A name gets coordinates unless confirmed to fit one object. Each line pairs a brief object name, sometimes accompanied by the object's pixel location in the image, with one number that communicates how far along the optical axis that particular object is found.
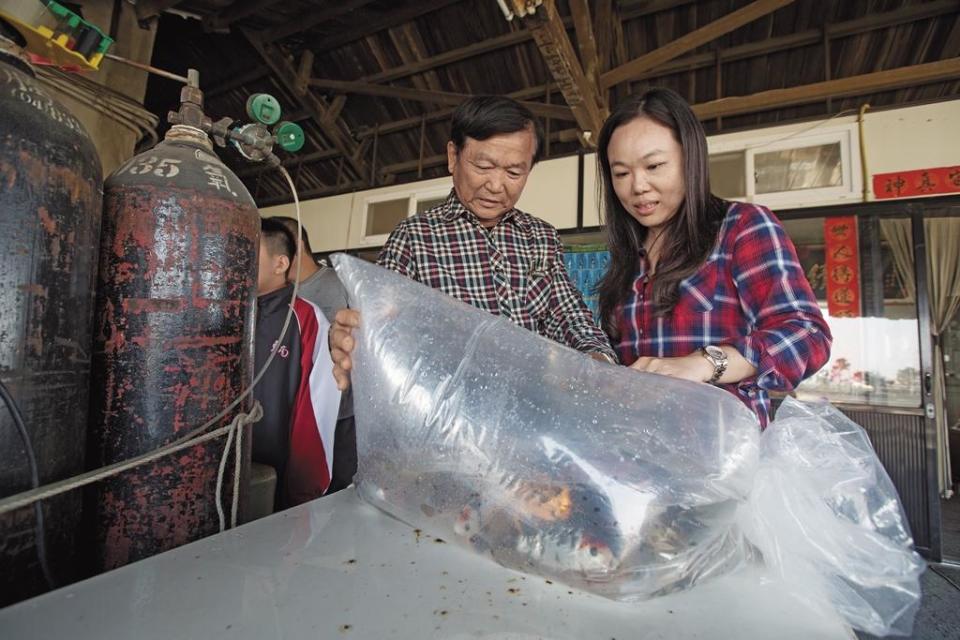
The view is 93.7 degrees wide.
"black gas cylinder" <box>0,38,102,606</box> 0.62
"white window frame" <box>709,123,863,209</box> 3.46
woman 0.98
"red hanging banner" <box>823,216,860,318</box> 3.58
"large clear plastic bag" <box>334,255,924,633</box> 0.61
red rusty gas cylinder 0.81
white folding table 0.49
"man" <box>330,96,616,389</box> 1.44
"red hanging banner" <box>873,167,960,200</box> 3.18
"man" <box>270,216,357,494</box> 1.96
